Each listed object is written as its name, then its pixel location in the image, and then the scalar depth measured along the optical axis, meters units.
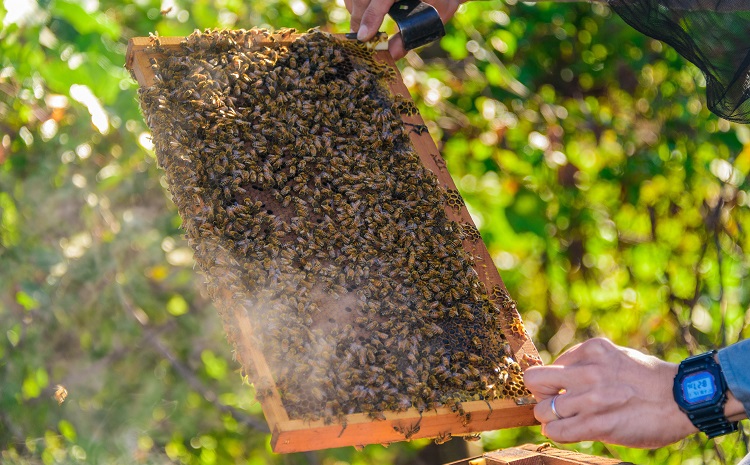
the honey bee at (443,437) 2.32
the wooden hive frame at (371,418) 2.06
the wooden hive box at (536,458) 2.35
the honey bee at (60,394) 3.15
